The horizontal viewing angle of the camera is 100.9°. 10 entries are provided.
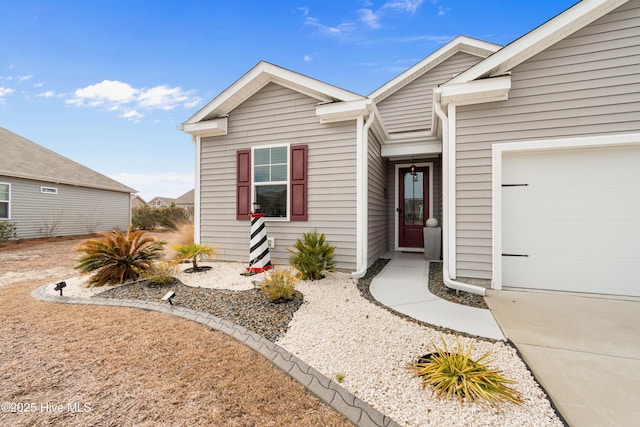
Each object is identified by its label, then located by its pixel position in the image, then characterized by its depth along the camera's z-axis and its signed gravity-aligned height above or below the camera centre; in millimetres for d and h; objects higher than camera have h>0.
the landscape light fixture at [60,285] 3639 -1017
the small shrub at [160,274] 4066 -978
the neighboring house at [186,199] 29669 +1599
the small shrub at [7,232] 9155 -733
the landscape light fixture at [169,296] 3018 -964
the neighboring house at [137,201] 30525 +1396
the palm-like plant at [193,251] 4928 -732
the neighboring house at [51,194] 10195 +812
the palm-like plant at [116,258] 4156 -742
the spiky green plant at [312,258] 4348 -744
